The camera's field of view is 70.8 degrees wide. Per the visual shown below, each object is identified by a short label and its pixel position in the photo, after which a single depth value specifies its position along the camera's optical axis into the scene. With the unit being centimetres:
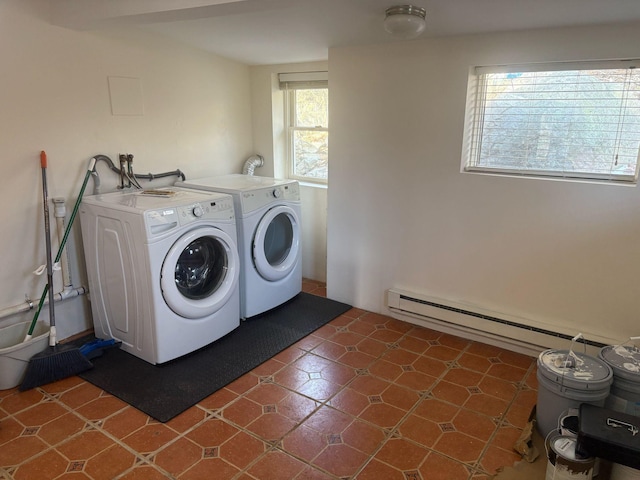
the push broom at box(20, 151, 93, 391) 247
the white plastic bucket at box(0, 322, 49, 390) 243
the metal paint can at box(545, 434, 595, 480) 171
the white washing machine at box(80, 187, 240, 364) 252
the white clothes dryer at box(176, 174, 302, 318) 311
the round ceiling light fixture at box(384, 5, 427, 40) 217
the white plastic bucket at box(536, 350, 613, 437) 194
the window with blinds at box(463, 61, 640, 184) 243
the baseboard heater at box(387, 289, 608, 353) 273
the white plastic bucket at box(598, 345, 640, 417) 198
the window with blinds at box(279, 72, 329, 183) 391
